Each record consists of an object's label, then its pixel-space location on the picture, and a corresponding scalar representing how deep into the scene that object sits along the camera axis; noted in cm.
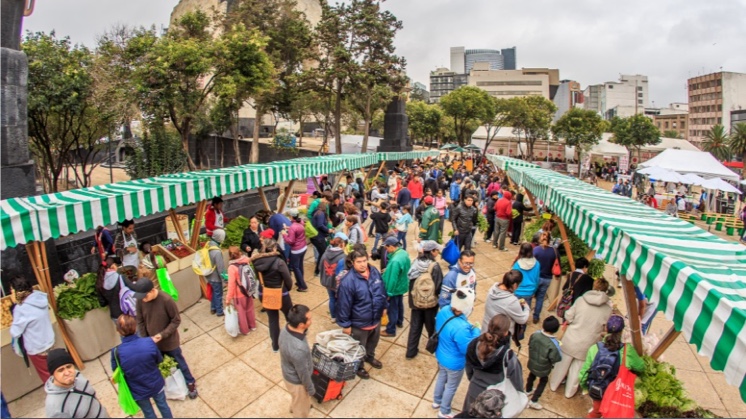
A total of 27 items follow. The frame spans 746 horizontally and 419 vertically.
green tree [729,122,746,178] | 4606
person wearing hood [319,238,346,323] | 555
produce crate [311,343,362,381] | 428
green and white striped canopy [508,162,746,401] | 266
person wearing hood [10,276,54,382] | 432
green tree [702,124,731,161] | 5134
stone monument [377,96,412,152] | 2555
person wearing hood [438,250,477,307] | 459
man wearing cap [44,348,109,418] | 308
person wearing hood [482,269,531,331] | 435
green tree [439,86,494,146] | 3956
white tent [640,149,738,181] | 1576
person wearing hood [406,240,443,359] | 478
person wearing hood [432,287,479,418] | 379
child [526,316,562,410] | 413
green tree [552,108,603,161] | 3925
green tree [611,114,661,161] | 4322
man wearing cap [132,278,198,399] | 427
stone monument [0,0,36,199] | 624
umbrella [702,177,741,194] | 1472
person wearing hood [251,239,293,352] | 500
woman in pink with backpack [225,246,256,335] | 542
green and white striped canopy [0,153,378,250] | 439
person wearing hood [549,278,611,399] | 445
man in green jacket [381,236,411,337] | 520
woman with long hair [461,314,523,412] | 333
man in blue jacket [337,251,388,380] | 446
